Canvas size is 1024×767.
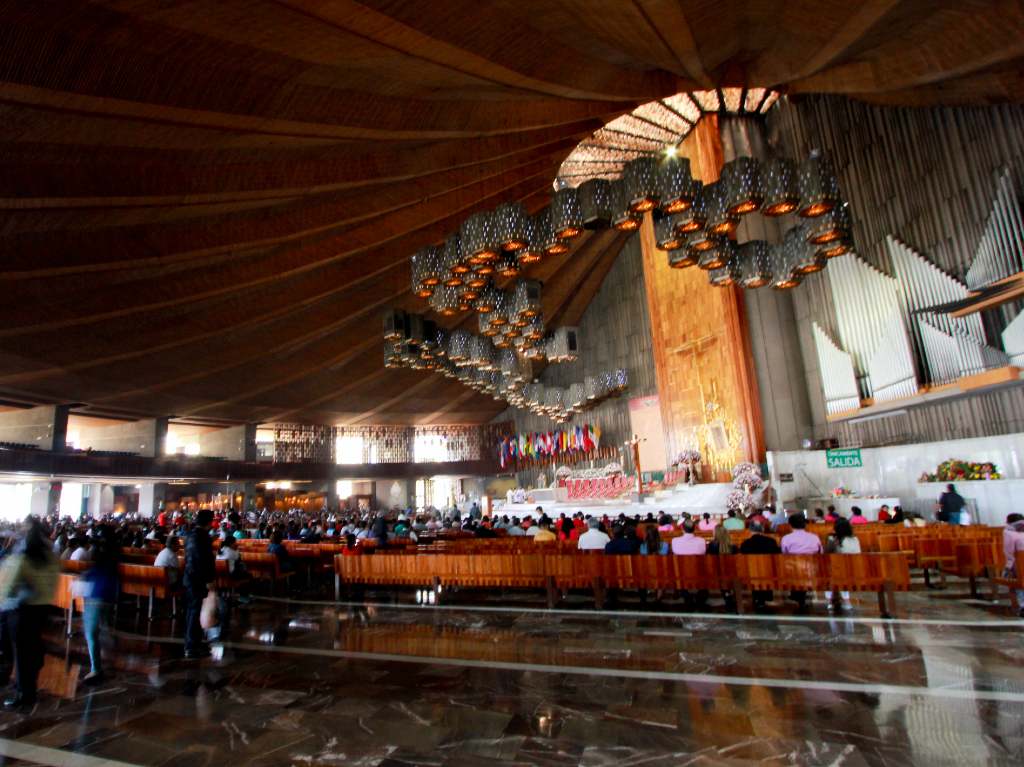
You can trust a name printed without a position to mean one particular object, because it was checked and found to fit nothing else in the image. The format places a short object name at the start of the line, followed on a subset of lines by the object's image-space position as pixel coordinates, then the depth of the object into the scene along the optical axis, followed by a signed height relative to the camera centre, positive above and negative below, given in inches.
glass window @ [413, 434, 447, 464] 1269.7 +124.1
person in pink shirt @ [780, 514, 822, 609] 239.8 -23.8
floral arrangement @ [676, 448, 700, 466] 673.6 +37.5
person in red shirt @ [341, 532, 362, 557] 332.7 -20.4
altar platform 597.9 -11.0
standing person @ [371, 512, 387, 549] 390.0 -13.7
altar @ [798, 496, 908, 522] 469.4 -20.1
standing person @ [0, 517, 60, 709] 161.8 -17.3
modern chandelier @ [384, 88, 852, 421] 370.9 +180.4
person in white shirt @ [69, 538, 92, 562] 311.4 -12.1
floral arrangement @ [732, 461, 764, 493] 560.5 +8.8
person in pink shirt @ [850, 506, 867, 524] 370.4 -24.6
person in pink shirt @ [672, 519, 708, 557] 256.8 -23.4
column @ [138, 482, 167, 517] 1037.8 +47.3
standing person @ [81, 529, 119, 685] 184.9 -19.4
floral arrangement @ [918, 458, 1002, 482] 398.3 +0.1
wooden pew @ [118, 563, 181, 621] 277.6 -26.8
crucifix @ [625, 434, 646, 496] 698.8 +57.7
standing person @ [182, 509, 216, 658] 206.7 -18.6
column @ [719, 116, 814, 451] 616.7 +144.4
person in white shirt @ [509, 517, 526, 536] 496.7 -23.5
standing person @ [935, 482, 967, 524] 371.6 -20.5
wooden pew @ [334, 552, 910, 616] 221.0 -32.9
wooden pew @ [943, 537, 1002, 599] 248.8 -36.3
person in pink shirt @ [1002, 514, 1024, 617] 210.1 -27.1
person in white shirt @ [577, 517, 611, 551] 298.5 -21.7
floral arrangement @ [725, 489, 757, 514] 546.9 -12.4
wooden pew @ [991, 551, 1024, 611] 203.8 -38.0
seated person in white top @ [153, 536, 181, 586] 278.7 -17.9
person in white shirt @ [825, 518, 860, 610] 251.0 -25.7
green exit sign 517.7 +18.4
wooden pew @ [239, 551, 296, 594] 339.3 -27.6
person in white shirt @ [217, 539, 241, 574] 307.7 -18.0
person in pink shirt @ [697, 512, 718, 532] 388.8 -24.0
